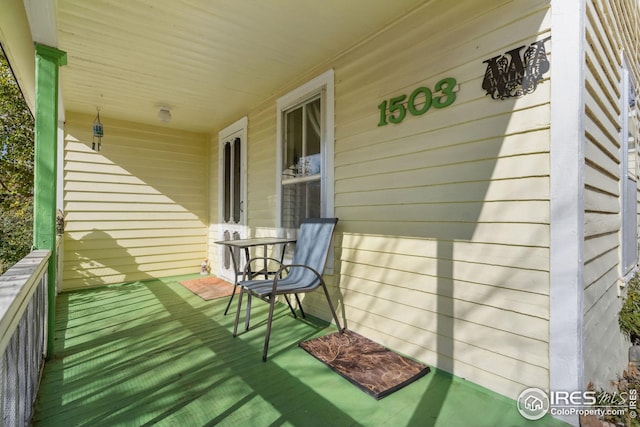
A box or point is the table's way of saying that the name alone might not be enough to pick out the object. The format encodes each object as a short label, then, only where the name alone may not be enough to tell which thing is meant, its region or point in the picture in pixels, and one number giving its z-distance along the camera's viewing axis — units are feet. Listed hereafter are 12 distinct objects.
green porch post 7.42
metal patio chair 8.01
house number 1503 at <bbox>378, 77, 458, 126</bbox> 6.76
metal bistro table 9.75
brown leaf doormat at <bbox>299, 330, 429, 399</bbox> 6.34
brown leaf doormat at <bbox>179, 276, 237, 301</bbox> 13.31
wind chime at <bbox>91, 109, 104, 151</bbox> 14.65
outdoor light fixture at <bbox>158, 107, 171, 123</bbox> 13.76
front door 14.78
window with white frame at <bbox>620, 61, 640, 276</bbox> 8.70
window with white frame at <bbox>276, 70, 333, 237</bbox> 9.87
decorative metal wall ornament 5.52
